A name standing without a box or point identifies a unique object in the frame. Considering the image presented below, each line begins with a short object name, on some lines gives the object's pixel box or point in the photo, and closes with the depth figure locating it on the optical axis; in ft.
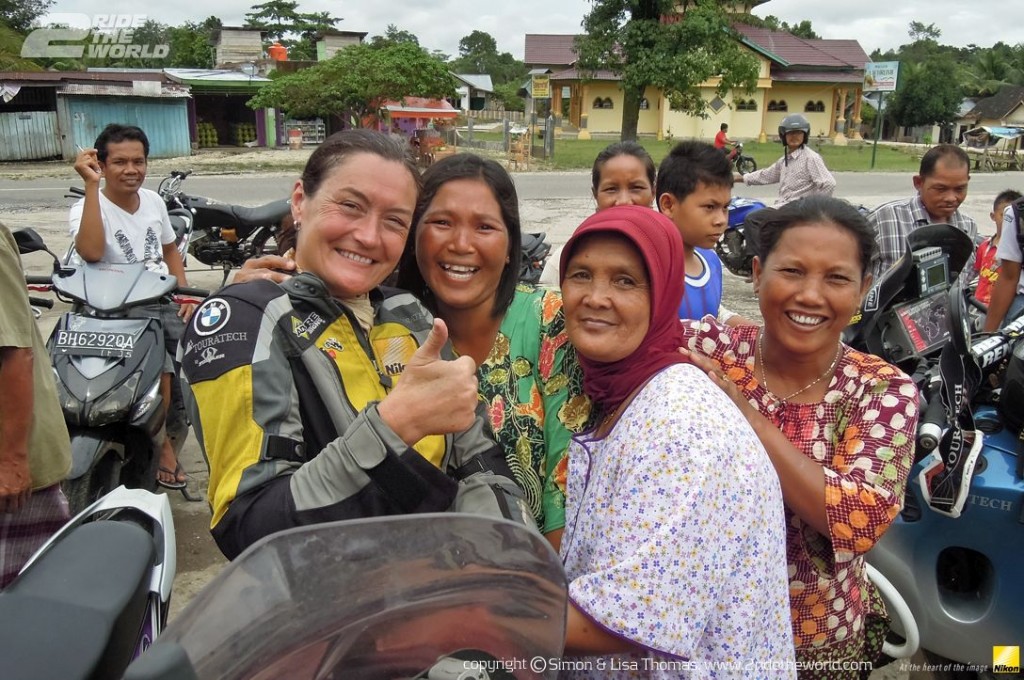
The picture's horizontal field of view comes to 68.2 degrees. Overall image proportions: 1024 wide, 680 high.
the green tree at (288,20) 153.58
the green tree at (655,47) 61.36
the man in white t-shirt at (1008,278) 12.32
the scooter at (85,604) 3.57
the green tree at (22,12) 119.14
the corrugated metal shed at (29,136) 63.36
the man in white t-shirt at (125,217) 11.24
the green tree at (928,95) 136.36
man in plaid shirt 13.29
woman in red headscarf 3.73
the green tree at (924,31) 280.10
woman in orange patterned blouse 4.86
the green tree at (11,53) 71.92
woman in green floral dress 5.28
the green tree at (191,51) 136.98
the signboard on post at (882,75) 88.69
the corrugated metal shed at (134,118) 66.33
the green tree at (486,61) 219.20
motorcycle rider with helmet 22.48
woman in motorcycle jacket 3.60
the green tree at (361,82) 67.51
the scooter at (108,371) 9.21
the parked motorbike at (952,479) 6.68
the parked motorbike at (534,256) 14.68
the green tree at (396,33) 203.83
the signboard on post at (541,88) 78.67
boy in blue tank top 10.34
